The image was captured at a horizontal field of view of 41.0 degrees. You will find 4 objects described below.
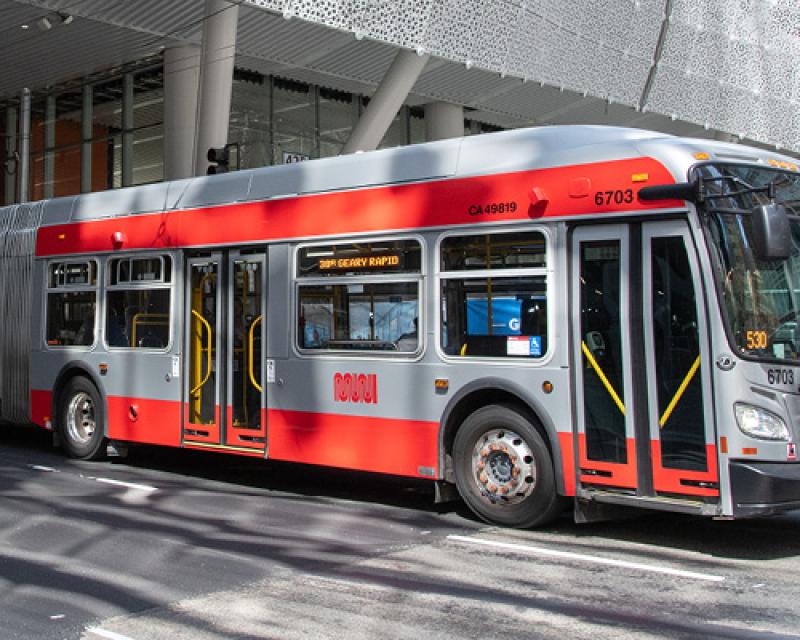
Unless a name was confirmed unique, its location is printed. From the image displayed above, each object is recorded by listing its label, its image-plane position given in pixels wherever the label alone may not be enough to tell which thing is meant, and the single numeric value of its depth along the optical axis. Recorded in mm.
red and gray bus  7520
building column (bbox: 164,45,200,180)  23953
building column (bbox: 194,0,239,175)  20328
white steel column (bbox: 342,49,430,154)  23938
